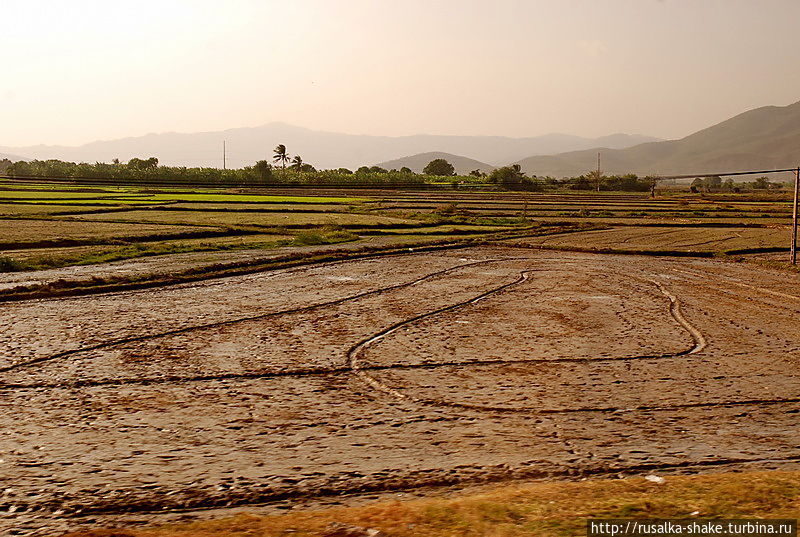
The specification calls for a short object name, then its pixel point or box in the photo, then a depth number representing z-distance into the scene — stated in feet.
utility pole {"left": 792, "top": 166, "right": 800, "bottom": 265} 61.68
